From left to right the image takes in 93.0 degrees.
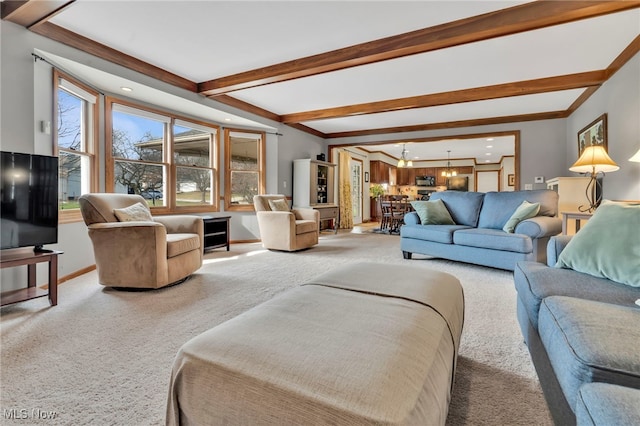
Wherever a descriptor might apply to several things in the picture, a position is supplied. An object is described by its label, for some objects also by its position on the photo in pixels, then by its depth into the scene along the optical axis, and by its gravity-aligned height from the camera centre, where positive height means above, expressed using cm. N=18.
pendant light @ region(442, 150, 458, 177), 1195 +159
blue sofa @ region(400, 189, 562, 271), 333 -23
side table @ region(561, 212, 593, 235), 300 -5
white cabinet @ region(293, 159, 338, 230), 665 +59
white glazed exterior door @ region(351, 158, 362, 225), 973 +75
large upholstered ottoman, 71 -42
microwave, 1233 +130
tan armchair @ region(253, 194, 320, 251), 468 -26
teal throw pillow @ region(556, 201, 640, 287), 148 -19
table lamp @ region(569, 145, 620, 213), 308 +50
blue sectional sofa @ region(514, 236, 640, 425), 69 -41
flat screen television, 222 +10
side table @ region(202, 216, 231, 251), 481 -31
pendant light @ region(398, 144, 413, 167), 907 +196
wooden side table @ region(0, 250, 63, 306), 211 -41
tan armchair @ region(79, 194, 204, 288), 272 -33
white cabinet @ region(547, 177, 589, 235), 405 +25
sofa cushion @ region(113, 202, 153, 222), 297 +0
